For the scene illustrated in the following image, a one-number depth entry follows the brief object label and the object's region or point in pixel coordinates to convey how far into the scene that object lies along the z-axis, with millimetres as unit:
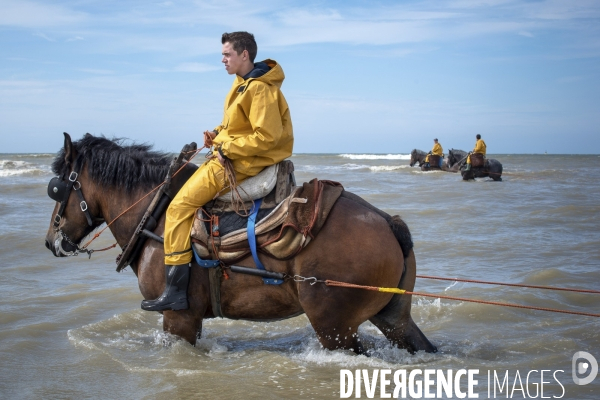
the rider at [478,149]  28297
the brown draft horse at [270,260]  4207
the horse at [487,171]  28391
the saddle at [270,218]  4215
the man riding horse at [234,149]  4246
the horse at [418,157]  38794
